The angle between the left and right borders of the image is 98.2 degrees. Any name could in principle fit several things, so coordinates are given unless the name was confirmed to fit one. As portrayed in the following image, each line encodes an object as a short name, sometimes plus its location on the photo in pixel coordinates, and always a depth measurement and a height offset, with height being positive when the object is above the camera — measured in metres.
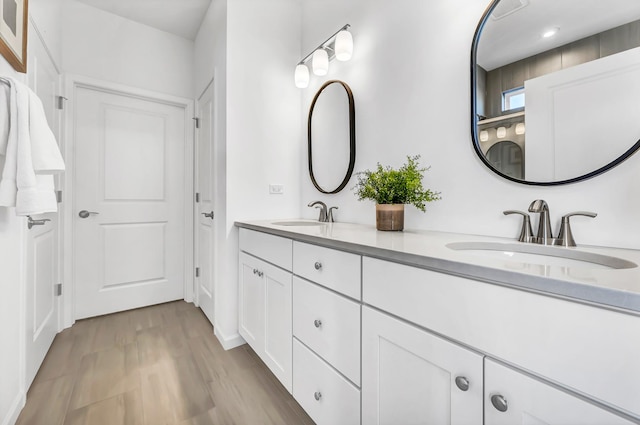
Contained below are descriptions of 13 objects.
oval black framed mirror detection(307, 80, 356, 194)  1.78 +0.53
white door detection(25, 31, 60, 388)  1.50 -0.33
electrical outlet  2.11 +0.18
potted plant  1.25 +0.08
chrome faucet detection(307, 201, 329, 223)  1.91 -0.01
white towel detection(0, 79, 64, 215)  1.09 +0.22
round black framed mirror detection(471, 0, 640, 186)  0.84 +0.43
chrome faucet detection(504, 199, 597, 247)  0.89 -0.05
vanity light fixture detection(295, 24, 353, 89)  1.63 +1.00
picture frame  1.08 +0.75
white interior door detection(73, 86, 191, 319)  2.36 +0.10
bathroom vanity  0.48 -0.28
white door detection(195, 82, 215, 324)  2.28 +0.05
